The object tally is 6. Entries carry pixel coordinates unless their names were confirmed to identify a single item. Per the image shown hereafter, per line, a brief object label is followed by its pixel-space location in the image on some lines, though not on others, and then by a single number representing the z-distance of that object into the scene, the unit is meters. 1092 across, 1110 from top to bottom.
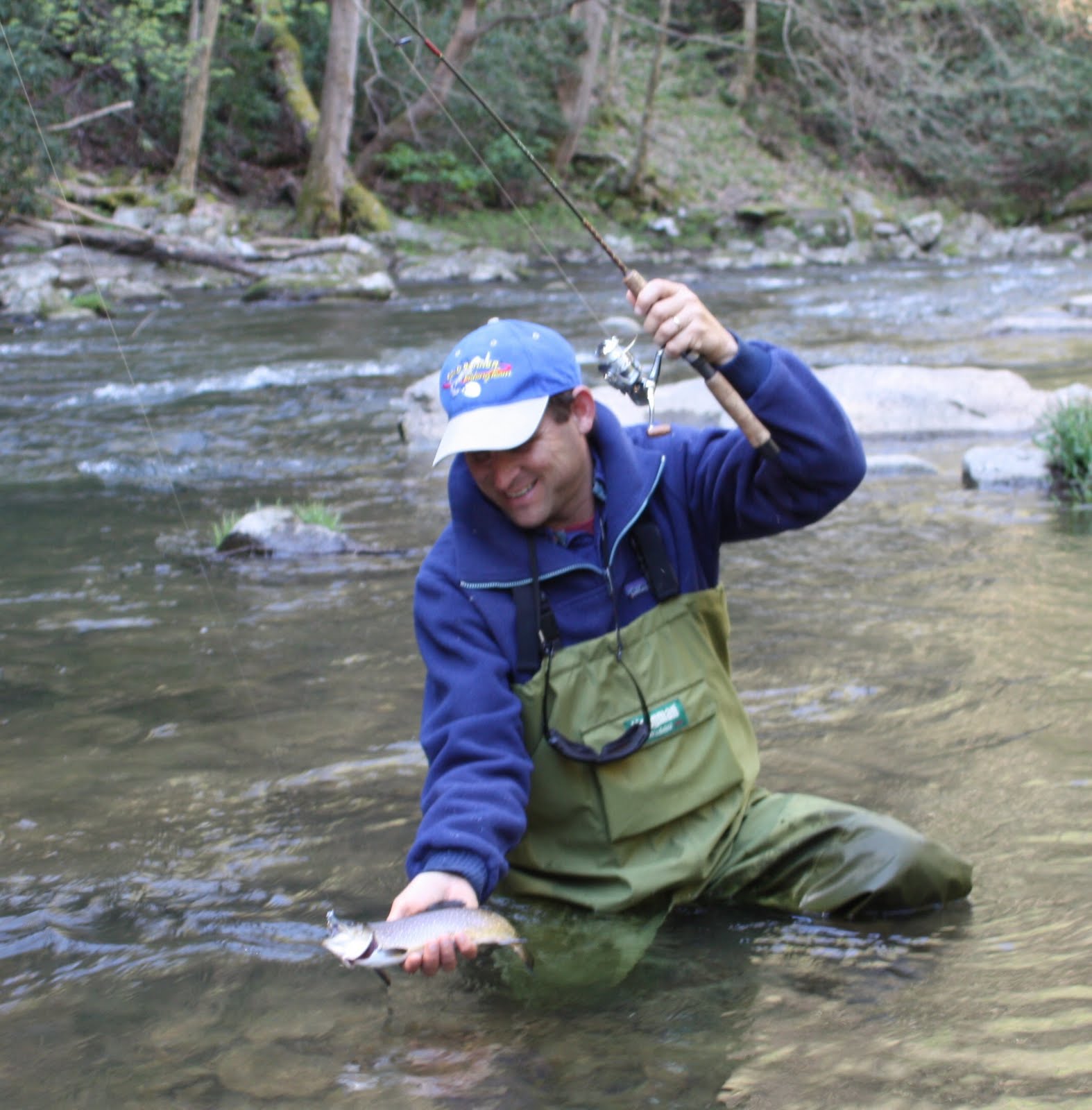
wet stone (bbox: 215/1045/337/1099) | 2.35
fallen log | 19.16
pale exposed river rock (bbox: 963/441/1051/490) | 6.90
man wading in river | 2.62
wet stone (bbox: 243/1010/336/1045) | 2.56
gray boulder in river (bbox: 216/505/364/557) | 6.26
